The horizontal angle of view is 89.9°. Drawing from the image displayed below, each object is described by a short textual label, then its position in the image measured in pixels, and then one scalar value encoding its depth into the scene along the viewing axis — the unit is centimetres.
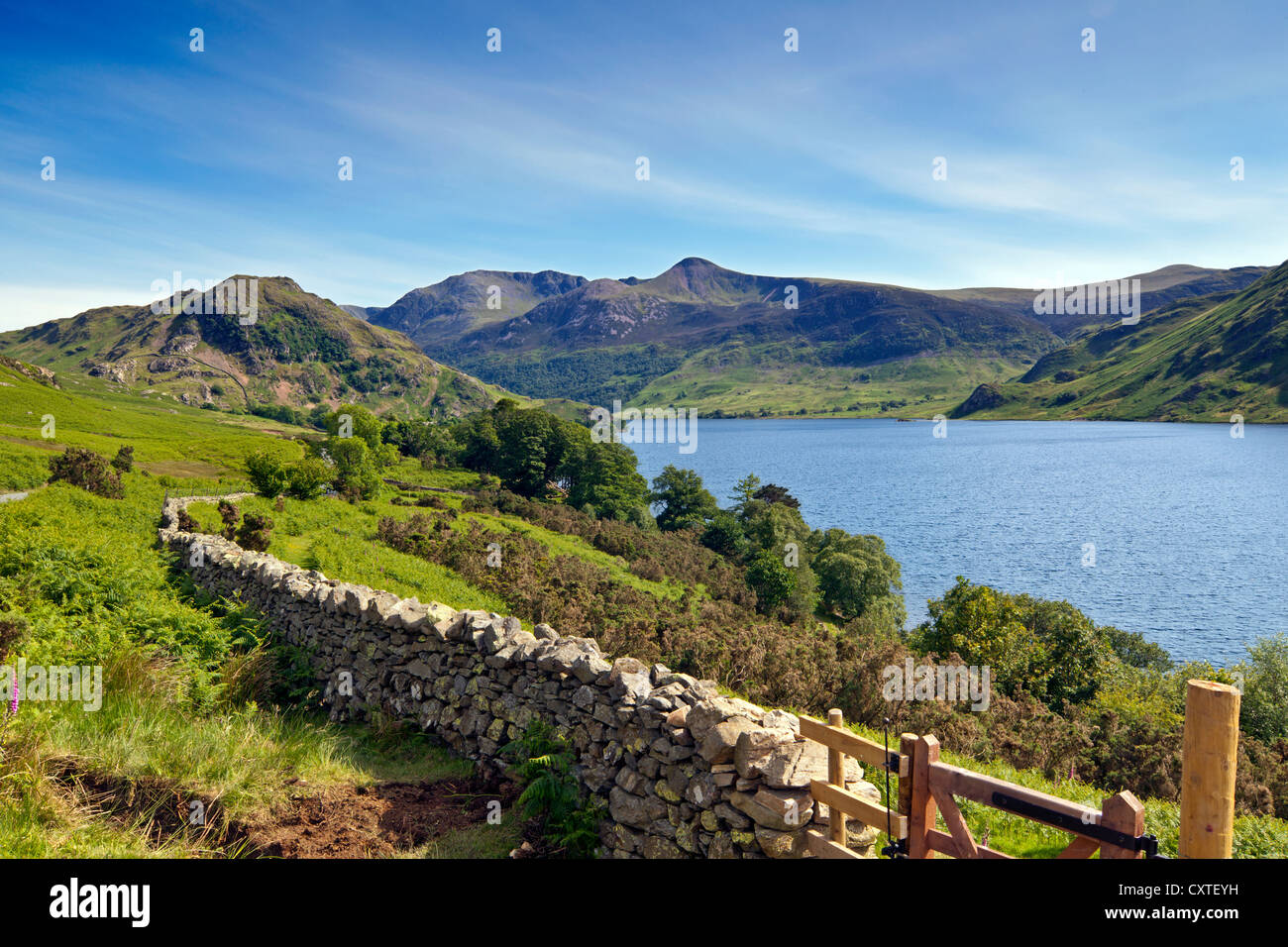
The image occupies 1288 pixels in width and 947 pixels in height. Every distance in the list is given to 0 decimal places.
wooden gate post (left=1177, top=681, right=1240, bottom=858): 415
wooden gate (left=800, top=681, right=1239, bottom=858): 418
